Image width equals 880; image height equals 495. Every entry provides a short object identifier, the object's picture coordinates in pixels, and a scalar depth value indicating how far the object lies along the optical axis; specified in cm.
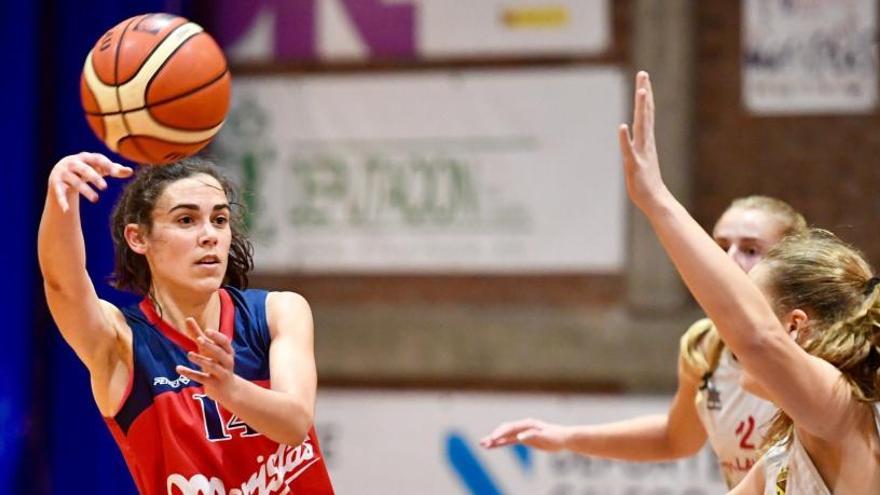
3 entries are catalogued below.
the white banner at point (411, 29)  1221
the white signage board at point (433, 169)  1216
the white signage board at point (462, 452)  1159
